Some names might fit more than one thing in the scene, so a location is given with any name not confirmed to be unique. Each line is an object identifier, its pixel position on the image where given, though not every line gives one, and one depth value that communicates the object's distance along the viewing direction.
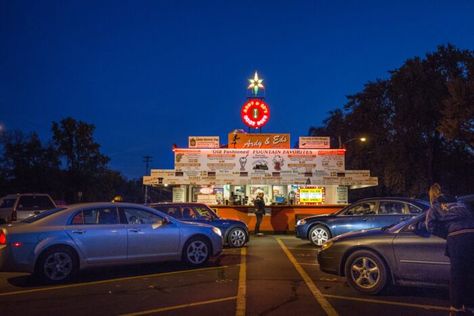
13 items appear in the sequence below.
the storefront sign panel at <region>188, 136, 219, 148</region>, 25.06
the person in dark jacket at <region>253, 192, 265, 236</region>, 20.59
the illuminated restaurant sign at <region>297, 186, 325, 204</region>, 24.88
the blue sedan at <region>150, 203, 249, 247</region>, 14.66
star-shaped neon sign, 28.91
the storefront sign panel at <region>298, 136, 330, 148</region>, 25.23
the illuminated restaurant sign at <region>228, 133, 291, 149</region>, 25.11
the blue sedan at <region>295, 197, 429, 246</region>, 14.20
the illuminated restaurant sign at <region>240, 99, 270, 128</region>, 28.23
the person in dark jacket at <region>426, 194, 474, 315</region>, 6.52
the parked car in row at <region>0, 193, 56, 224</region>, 18.33
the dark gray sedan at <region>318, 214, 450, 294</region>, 7.84
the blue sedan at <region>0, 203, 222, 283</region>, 9.24
